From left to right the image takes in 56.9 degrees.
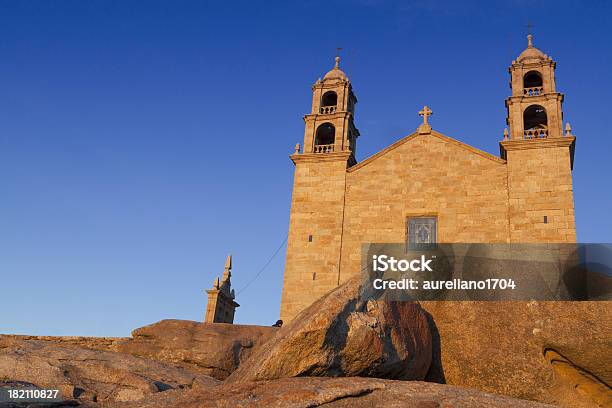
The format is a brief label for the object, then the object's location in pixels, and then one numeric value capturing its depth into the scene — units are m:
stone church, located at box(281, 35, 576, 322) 23.47
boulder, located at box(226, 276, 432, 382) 7.56
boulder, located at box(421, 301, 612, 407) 8.41
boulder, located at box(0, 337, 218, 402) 8.99
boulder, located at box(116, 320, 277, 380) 12.08
